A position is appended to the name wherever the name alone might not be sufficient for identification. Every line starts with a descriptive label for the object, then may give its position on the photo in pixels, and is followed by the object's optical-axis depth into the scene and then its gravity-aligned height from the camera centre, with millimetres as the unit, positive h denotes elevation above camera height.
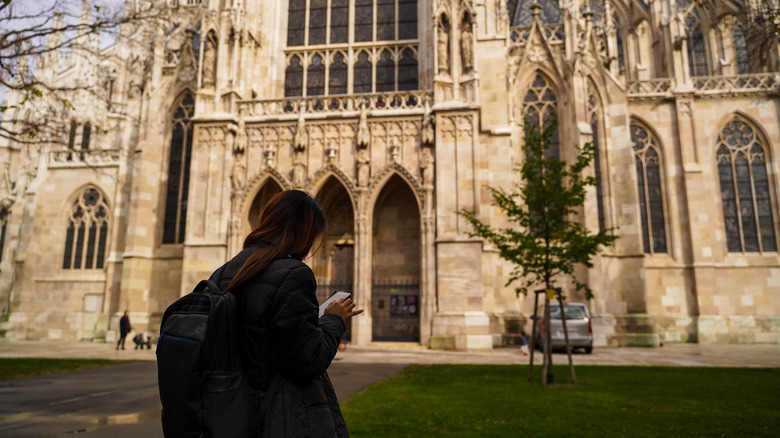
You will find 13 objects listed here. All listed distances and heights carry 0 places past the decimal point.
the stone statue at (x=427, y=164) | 19130 +5090
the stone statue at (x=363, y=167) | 19516 +5092
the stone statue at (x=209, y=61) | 21484 +9753
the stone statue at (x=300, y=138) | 20031 +6284
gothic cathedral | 19516 +5674
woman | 2039 -113
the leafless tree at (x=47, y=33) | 9266 +5053
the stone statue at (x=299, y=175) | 19772 +4896
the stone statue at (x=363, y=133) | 19594 +6318
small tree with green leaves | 10406 +1739
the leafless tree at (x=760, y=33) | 8492 +4602
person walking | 18312 -573
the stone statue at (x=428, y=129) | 19280 +6353
